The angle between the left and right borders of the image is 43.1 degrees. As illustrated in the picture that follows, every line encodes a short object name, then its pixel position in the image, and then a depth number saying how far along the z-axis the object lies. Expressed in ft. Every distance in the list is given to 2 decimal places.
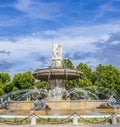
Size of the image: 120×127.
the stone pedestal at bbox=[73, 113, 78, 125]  26.79
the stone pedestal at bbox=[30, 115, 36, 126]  26.73
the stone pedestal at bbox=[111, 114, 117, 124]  27.63
